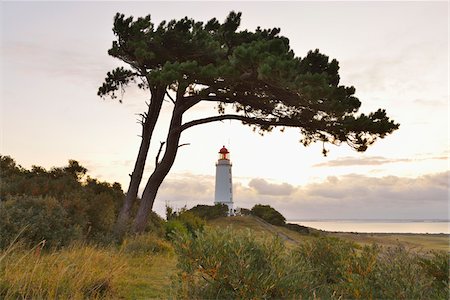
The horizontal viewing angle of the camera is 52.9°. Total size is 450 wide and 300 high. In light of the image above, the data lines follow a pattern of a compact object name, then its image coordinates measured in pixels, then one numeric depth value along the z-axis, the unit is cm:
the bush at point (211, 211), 3375
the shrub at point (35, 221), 1012
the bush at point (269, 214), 3430
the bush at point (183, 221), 1876
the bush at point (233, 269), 500
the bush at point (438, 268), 661
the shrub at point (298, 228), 3207
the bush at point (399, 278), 511
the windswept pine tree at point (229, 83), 1345
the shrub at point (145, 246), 1218
